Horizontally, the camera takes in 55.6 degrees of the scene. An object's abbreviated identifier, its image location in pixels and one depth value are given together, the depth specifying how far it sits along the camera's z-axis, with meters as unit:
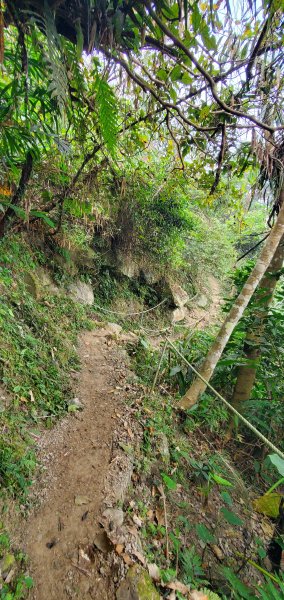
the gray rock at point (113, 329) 5.69
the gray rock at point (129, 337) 5.65
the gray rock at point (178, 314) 8.91
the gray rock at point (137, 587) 1.80
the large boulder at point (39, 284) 4.40
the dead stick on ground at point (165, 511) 2.28
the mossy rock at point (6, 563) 1.66
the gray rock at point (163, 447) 3.20
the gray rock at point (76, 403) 3.33
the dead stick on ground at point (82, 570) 1.89
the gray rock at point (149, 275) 8.12
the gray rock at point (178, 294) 8.86
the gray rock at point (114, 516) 2.21
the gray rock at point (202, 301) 11.16
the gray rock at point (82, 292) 5.84
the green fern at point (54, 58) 1.00
